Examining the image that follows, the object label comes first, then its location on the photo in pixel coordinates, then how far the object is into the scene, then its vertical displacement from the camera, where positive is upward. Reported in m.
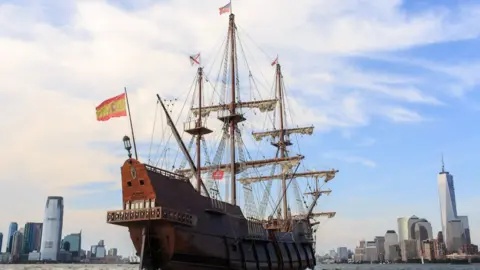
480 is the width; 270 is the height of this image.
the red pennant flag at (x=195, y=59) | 48.34 +18.90
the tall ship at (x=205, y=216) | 29.85 +2.48
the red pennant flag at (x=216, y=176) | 43.94 +6.78
